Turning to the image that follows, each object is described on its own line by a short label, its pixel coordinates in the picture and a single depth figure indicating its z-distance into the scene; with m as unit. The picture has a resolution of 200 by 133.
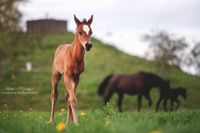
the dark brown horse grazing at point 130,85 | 29.81
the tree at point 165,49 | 47.22
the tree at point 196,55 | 47.62
